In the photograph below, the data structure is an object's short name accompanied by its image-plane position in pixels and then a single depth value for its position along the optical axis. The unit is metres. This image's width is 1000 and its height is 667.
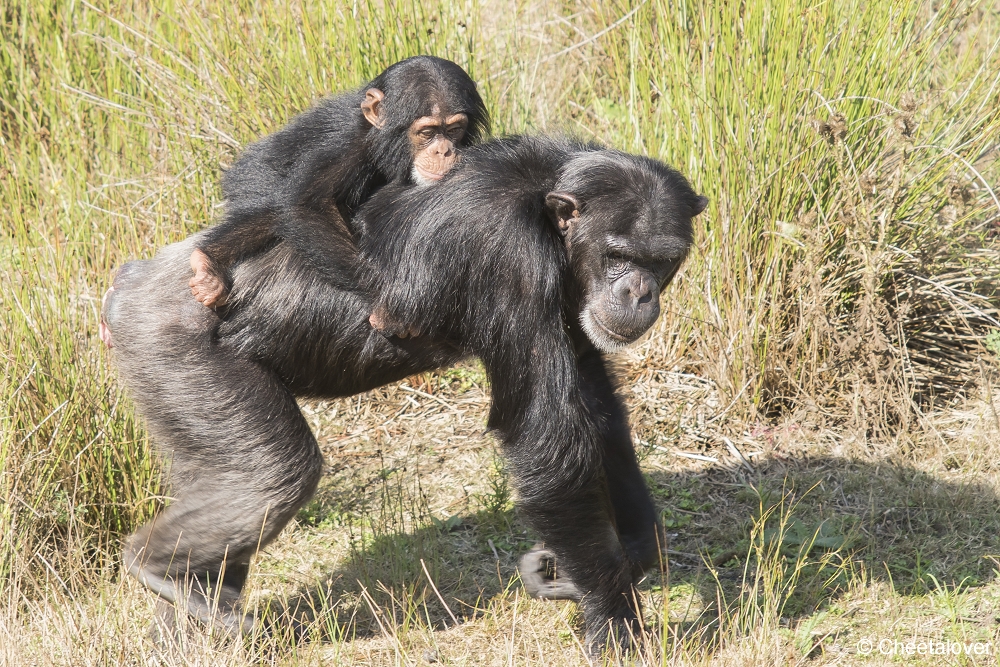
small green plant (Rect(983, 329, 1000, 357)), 10.53
